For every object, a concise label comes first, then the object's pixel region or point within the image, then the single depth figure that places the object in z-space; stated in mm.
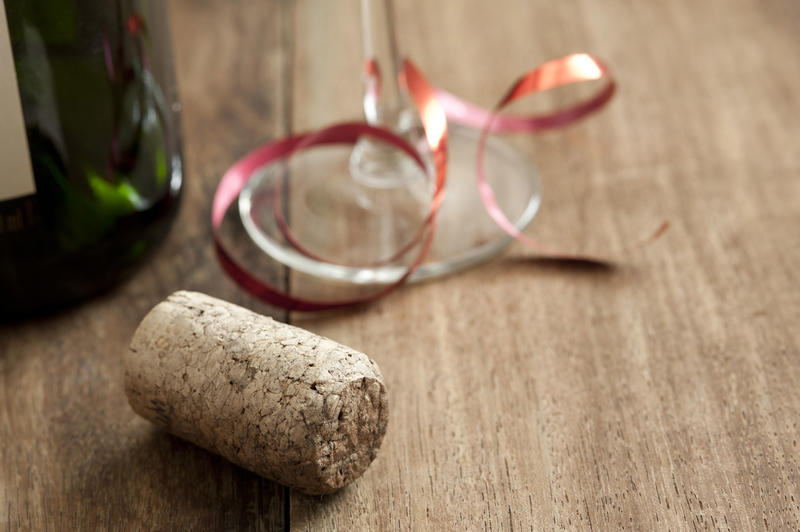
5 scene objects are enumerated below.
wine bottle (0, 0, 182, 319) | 325
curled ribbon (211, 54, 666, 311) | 354
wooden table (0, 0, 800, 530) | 309
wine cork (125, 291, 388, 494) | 296
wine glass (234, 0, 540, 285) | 363
